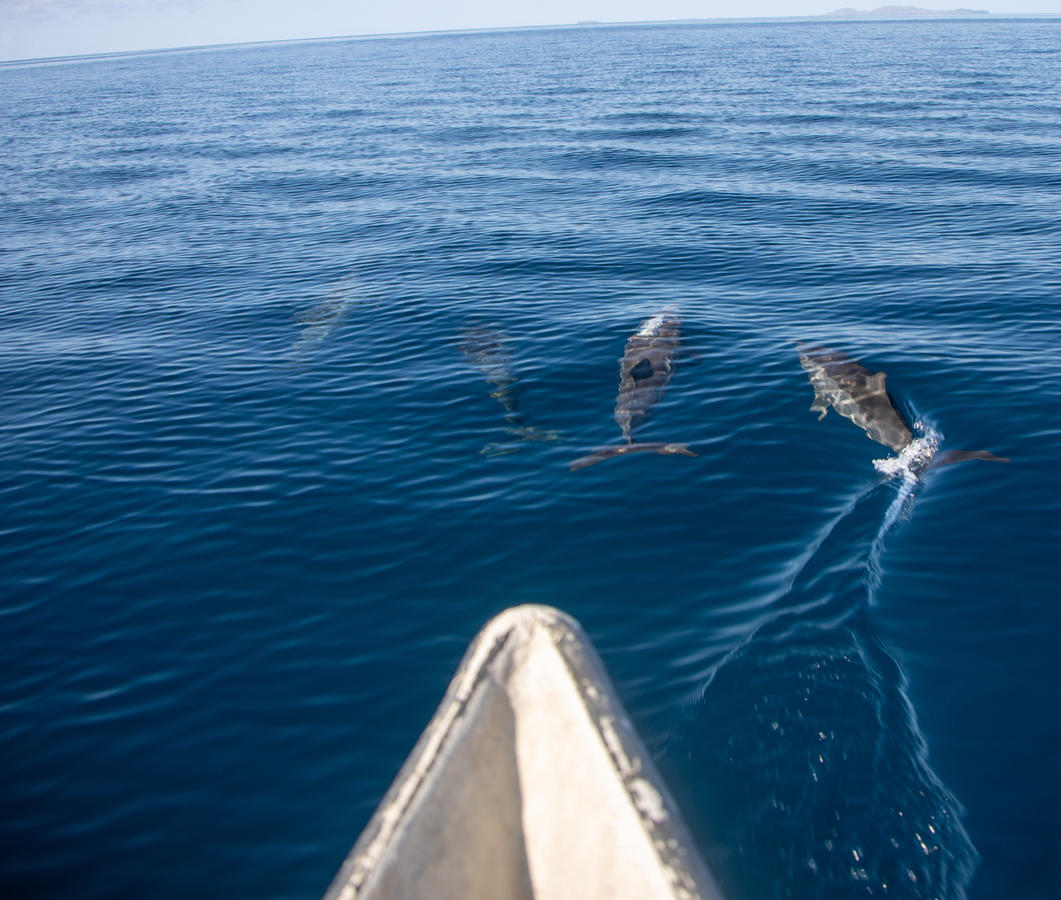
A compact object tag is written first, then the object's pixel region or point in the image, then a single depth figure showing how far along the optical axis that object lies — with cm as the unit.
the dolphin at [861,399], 1416
